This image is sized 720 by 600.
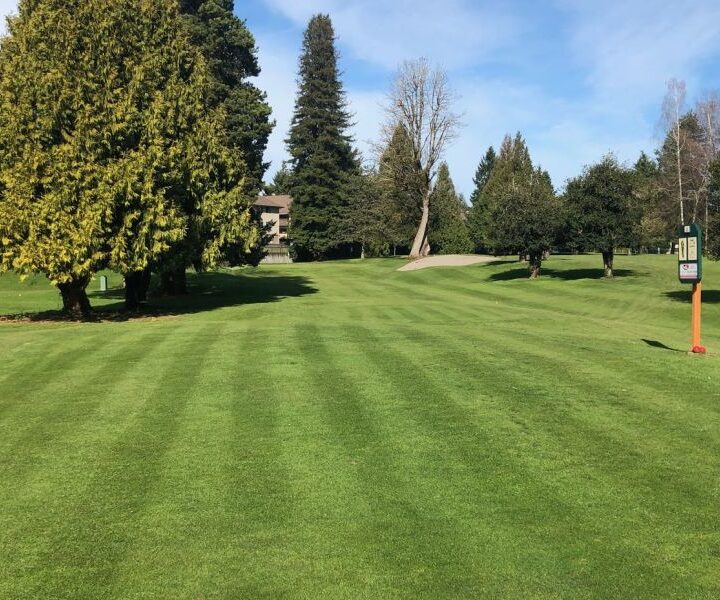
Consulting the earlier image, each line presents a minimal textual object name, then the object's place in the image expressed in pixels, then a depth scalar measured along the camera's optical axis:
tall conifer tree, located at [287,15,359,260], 70.19
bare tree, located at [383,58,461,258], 60.34
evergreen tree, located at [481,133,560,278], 35.66
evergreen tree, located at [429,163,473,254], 73.25
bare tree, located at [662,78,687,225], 57.94
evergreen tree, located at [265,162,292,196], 121.44
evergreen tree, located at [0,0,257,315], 18.14
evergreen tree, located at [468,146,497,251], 67.81
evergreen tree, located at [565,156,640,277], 32.47
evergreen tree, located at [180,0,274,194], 31.97
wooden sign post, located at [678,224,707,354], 11.85
